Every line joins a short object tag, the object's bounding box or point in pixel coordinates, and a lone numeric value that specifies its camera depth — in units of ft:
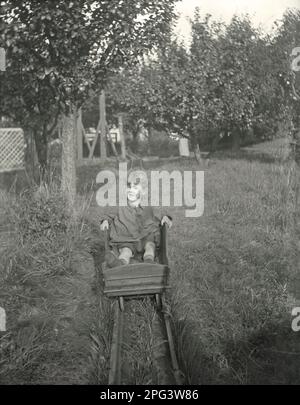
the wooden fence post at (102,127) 64.13
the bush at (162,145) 92.57
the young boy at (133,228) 20.96
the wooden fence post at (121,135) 71.87
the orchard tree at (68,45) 22.82
